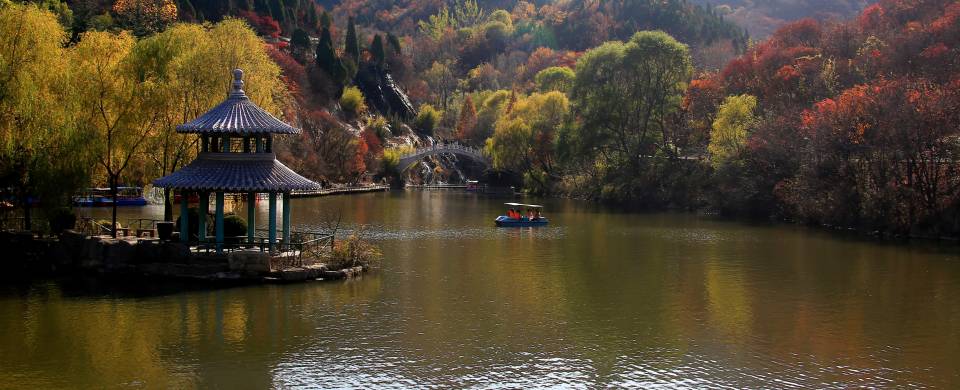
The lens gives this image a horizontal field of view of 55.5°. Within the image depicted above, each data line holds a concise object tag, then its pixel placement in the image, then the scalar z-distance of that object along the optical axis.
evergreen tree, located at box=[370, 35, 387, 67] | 134.25
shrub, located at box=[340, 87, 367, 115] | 118.19
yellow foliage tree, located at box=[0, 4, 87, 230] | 31.84
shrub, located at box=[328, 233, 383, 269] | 32.02
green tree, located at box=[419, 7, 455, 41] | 188.74
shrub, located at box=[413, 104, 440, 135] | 134.00
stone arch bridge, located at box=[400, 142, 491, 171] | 111.12
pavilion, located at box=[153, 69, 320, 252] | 29.89
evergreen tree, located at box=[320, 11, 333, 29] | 133.12
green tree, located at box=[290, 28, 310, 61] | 113.94
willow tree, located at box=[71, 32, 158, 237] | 33.91
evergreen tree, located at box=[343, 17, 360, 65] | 126.75
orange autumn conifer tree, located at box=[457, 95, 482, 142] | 128.75
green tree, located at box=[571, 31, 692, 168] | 78.06
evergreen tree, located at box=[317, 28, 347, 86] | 114.88
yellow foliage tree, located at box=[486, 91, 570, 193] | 91.00
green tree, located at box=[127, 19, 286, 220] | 35.91
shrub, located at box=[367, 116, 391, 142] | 118.19
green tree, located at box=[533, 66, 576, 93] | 109.88
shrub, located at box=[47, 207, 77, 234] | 33.09
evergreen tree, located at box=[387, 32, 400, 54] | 146.25
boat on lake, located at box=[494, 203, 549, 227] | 54.16
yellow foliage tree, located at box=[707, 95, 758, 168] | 67.12
